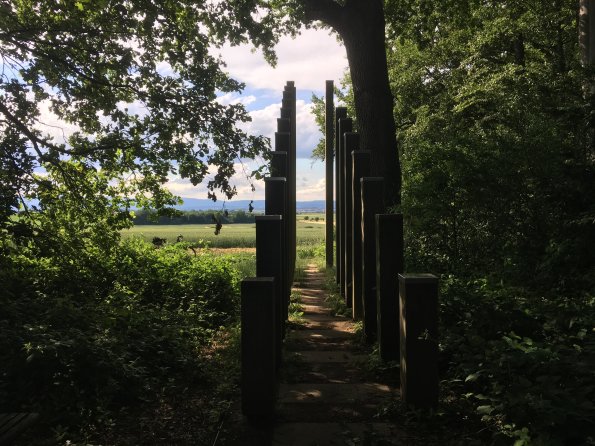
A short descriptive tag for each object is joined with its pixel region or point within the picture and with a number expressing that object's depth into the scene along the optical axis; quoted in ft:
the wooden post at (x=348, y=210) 25.00
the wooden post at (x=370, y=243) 18.74
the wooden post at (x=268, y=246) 15.44
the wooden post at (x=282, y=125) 31.27
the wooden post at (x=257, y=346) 12.23
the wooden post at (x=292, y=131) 36.17
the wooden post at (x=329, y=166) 45.98
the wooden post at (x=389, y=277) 15.87
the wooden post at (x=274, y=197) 18.44
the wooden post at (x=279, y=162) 22.18
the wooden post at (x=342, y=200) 30.89
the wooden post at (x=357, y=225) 21.98
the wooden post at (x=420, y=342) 12.22
